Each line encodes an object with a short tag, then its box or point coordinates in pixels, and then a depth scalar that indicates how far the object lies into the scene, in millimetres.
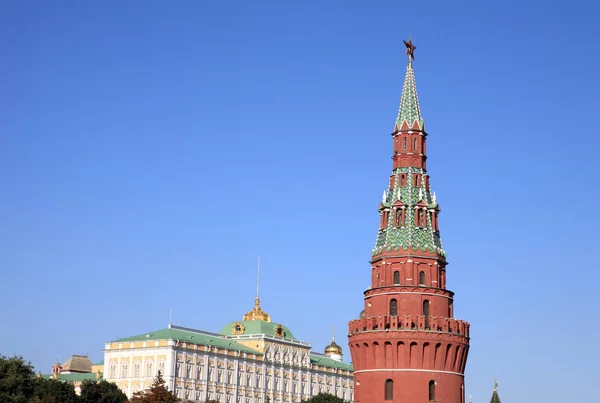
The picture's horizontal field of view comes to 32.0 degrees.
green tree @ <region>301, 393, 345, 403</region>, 152250
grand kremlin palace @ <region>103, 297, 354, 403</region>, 165375
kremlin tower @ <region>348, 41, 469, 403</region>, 98188
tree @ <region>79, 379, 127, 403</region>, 128000
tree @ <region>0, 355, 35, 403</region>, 104312
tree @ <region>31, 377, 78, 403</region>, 114519
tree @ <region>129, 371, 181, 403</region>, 102056
